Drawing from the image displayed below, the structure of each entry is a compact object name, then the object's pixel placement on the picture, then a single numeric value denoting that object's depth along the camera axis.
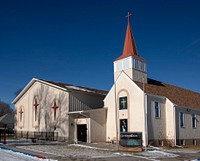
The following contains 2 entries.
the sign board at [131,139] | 24.20
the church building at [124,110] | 30.19
